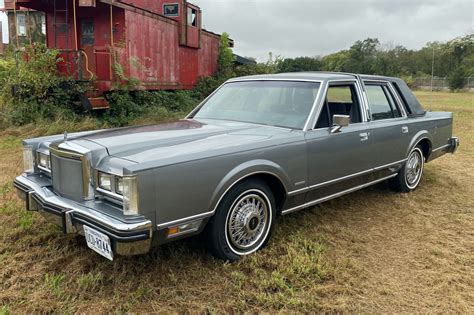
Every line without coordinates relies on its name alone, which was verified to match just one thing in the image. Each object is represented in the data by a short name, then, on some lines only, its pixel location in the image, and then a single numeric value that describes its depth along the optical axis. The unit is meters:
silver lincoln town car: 2.82
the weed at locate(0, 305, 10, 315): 2.69
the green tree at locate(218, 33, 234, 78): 17.62
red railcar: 10.88
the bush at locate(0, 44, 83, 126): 10.11
